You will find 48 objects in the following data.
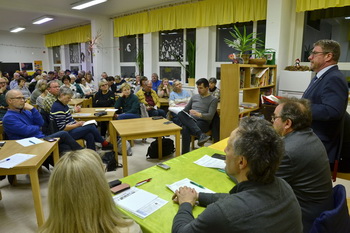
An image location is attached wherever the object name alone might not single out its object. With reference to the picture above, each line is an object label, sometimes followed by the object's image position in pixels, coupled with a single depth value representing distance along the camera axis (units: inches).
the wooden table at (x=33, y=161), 83.6
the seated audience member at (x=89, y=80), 317.5
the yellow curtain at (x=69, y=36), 383.2
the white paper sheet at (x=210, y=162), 74.8
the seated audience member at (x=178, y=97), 206.9
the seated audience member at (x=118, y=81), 324.5
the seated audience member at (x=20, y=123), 119.8
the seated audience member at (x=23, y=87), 274.3
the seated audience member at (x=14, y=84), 317.4
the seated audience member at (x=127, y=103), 196.2
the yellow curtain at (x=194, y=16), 216.7
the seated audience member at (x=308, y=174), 55.9
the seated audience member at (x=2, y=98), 177.6
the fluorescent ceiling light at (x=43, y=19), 347.0
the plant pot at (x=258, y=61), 169.5
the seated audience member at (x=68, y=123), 140.9
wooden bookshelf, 150.9
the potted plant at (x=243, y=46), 164.5
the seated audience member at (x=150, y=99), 213.2
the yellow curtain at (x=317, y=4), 170.6
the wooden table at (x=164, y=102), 232.1
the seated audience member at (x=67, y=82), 259.4
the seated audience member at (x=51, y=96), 151.1
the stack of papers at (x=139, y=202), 52.1
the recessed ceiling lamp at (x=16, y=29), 438.0
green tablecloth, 48.7
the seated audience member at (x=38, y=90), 201.0
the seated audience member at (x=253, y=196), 36.4
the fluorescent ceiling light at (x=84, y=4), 266.3
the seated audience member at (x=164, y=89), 255.4
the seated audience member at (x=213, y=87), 217.6
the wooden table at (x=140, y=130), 123.1
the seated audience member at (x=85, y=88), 287.4
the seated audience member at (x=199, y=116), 159.2
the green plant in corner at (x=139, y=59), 329.4
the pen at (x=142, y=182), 63.1
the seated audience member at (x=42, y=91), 190.4
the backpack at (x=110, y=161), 142.0
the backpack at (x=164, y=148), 160.6
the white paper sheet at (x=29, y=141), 104.2
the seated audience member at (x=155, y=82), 282.4
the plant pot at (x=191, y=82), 271.6
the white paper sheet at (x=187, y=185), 60.1
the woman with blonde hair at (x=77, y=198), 39.0
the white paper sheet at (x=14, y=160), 82.7
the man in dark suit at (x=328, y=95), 82.0
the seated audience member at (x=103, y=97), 215.0
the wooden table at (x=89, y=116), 167.8
